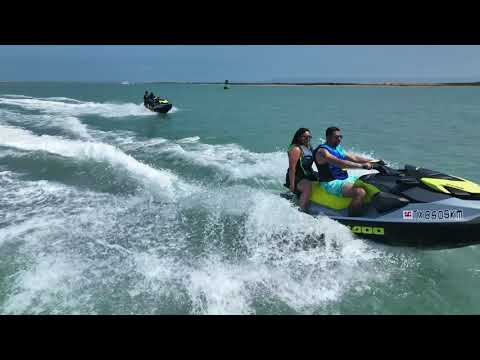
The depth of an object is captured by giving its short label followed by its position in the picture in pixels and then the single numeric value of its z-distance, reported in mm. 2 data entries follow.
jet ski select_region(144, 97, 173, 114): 22172
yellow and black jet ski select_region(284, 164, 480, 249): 3830
